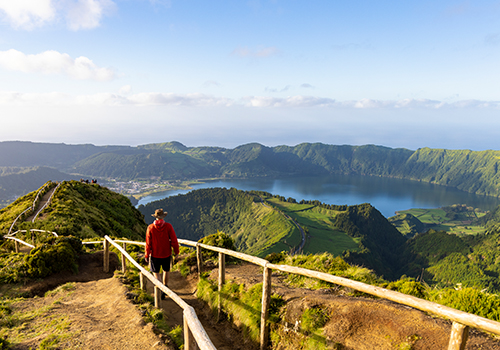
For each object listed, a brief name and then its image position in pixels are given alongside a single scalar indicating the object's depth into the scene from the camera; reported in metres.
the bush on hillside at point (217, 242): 12.87
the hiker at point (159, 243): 9.25
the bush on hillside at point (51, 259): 12.11
